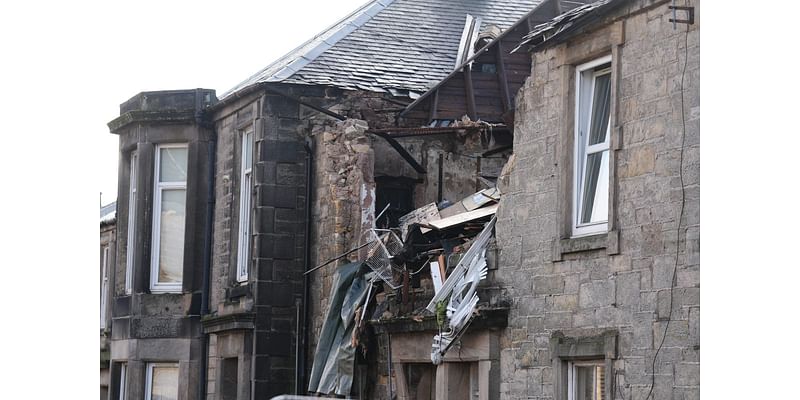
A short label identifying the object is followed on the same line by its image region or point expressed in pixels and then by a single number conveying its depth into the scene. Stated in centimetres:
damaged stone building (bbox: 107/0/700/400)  1309
